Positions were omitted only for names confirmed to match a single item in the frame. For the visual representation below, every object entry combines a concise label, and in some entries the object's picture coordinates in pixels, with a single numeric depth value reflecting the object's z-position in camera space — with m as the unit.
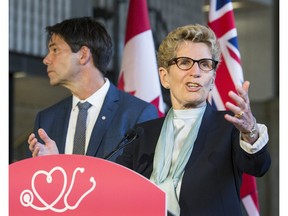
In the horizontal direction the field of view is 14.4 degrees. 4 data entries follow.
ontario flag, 6.12
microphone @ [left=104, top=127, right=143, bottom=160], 3.71
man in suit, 4.43
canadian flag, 6.14
